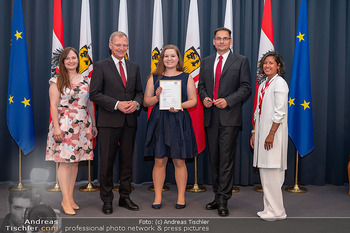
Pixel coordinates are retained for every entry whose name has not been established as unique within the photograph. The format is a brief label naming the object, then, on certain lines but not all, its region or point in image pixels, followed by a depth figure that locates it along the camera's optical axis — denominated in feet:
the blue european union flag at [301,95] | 14.83
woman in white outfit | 10.35
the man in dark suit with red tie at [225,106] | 11.27
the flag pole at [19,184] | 14.61
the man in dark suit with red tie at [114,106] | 10.96
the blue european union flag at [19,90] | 14.20
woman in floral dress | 10.78
